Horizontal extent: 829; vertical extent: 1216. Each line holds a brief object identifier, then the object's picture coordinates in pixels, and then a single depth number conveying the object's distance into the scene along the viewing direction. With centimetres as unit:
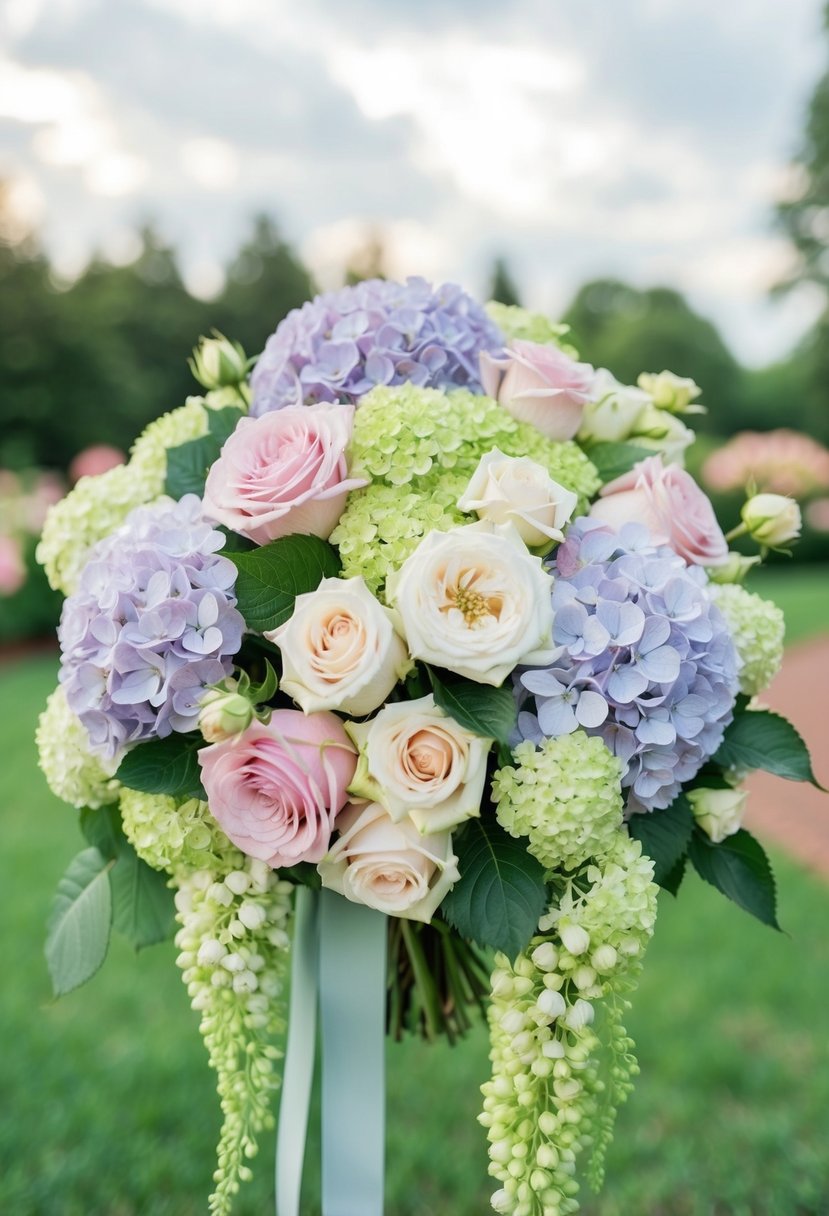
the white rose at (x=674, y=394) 140
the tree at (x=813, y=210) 2227
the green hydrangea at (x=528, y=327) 141
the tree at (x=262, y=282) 3141
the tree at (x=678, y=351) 3078
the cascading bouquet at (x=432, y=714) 96
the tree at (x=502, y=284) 3469
